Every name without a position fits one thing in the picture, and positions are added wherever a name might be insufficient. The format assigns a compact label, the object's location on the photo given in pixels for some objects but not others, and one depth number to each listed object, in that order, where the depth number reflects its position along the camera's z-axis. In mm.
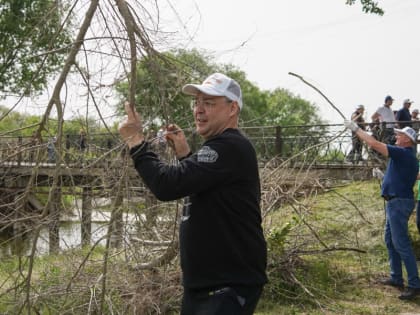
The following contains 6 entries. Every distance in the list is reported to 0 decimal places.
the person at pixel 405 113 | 13062
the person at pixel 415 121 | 11952
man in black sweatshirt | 2656
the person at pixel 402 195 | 6434
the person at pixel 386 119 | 11969
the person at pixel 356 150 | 11578
